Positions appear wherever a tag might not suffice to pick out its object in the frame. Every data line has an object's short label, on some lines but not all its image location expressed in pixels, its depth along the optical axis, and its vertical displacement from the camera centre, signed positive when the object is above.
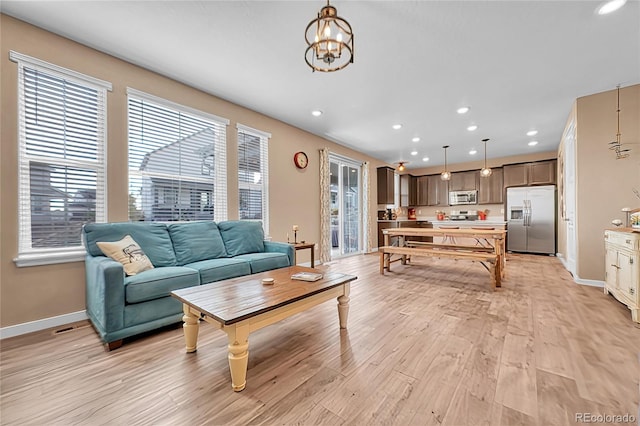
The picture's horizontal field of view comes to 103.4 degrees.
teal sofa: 2.01 -0.56
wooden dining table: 3.79 -0.38
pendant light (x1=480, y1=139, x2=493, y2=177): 5.64 +0.92
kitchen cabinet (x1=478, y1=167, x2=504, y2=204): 7.32 +0.67
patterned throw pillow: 2.31 -0.39
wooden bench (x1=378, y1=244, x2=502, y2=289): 3.51 -0.68
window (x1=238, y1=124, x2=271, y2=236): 3.99 +0.61
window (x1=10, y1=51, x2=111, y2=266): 2.28 +0.53
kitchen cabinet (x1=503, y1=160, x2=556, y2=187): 6.50 +1.01
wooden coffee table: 1.49 -0.61
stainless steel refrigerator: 6.25 -0.21
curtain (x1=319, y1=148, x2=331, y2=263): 5.32 +0.04
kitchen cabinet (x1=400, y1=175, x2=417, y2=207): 8.51 +0.71
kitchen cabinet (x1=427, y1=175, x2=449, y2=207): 8.27 +0.67
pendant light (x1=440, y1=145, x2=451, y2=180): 6.05 +0.89
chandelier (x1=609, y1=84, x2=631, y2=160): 3.34 +0.84
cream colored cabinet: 2.39 -0.60
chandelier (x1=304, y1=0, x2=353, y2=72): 1.58 +1.12
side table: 4.00 -0.56
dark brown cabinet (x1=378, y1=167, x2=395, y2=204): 7.43 +0.79
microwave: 7.75 +0.44
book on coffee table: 2.22 -0.58
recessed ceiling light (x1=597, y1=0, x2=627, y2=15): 1.99 +1.64
